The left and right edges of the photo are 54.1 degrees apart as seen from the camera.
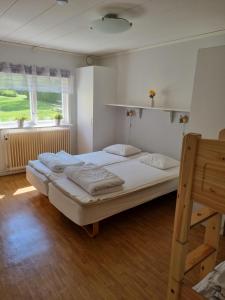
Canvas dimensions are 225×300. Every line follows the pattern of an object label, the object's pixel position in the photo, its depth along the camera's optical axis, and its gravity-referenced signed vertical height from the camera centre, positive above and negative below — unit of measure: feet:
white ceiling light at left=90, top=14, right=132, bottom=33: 7.29 +2.65
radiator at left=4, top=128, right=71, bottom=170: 13.03 -2.60
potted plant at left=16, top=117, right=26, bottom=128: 13.43 -1.19
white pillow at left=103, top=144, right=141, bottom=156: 12.75 -2.64
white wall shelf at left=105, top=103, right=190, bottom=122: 10.80 -0.17
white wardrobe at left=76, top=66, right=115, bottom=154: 14.05 -0.27
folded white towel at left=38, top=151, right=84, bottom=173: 9.80 -2.69
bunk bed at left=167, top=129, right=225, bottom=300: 3.30 -1.35
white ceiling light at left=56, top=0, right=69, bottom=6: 6.25 +2.82
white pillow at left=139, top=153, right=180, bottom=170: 10.77 -2.77
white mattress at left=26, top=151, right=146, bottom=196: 9.45 -3.01
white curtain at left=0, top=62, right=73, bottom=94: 12.51 +1.42
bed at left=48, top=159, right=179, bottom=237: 7.50 -3.36
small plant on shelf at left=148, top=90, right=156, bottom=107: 12.09 +0.60
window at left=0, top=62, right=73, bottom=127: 12.80 +0.53
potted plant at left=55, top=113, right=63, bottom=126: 14.85 -1.04
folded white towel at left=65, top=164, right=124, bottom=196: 7.79 -2.77
